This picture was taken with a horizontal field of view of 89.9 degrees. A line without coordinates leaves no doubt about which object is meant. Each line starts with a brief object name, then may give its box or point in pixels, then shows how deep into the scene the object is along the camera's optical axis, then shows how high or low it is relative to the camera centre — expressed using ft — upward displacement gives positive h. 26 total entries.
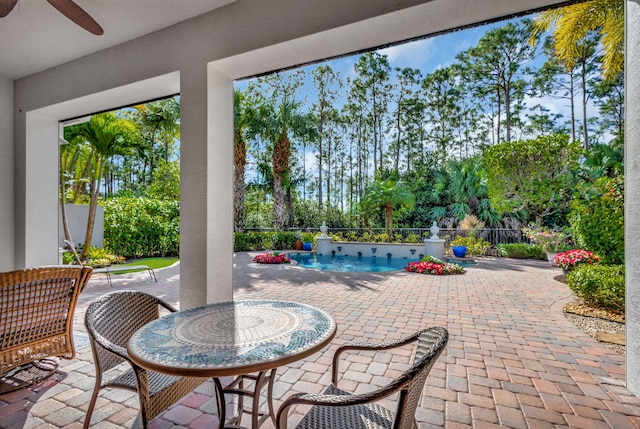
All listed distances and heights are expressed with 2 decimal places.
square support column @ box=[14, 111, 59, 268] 12.85 +1.22
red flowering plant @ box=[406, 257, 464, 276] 24.56 -4.03
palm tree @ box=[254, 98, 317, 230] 40.11 +11.42
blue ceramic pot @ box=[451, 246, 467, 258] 34.06 -3.66
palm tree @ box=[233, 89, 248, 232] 37.88 +8.18
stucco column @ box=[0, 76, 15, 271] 12.74 +1.72
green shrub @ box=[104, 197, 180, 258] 30.73 -0.75
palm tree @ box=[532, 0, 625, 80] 19.08 +11.92
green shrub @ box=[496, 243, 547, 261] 33.63 -3.77
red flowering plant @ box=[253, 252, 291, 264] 30.73 -3.91
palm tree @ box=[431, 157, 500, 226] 47.96 +3.71
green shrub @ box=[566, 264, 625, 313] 13.08 -3.02
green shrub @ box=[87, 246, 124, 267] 24.70 -3.18
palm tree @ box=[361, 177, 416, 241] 41.47 +2.49
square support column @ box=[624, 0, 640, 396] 6.83 +0.60
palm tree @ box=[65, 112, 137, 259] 22.45 +6.11
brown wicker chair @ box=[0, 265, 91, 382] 6.70 -2.09
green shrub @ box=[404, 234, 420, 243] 39.09 -2.60
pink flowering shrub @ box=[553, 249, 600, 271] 18.66 -2.56
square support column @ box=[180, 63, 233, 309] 8.18 +0.75
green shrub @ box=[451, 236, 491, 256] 36.94 -3.30
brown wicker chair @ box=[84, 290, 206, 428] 4.74 -2.14
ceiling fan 6.42 +4.36
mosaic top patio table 3.90 -1.74
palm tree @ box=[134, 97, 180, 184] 31.09 +10.02
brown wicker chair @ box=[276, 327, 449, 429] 3.37 -2.09
